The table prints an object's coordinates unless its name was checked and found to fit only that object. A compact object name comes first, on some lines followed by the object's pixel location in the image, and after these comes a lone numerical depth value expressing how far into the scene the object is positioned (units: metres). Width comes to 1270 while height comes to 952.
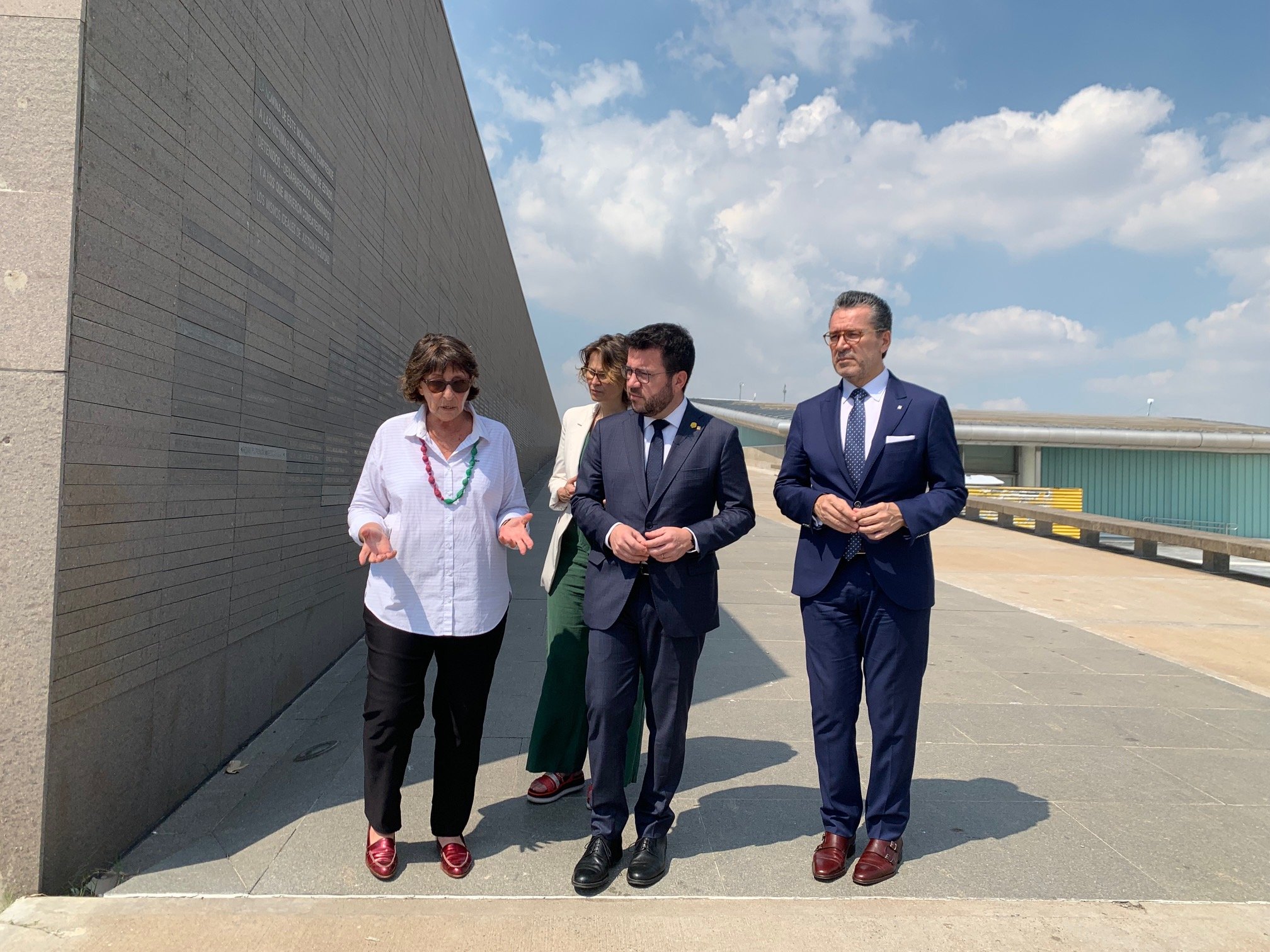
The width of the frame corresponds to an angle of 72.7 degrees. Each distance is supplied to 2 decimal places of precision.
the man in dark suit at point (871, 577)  2.88
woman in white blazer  3.36
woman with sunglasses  2.83
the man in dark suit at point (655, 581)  2.84
